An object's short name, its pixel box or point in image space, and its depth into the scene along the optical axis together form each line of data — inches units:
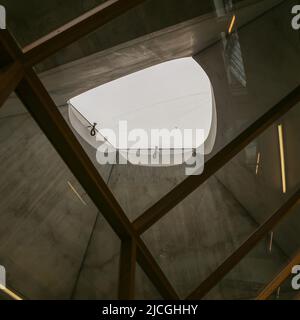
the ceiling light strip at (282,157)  391.5
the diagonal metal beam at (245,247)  271.1
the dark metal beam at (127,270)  200.8
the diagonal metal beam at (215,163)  238.7
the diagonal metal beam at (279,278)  281.6
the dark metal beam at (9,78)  151.8
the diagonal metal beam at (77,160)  177.6
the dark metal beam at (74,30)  169.3
